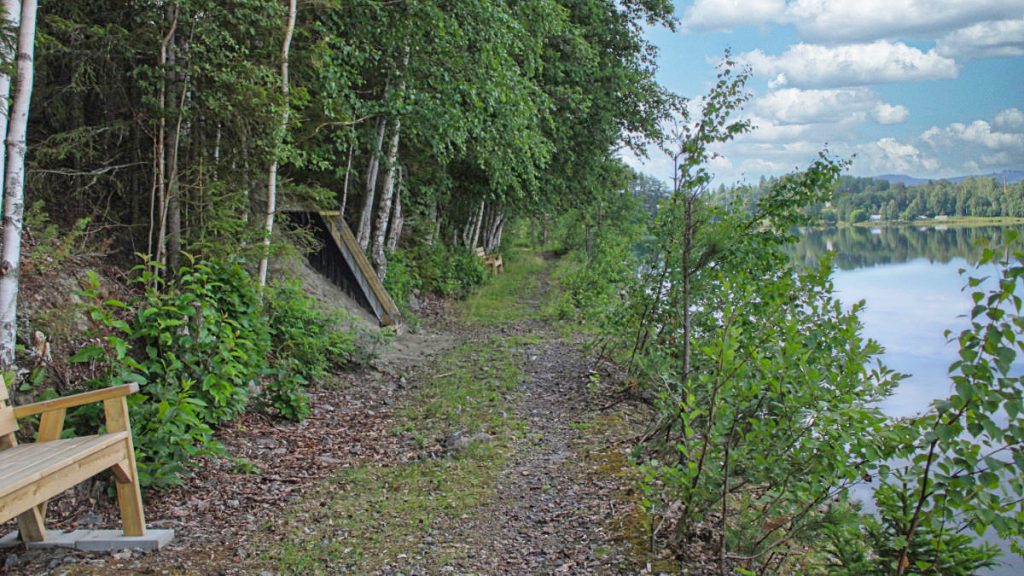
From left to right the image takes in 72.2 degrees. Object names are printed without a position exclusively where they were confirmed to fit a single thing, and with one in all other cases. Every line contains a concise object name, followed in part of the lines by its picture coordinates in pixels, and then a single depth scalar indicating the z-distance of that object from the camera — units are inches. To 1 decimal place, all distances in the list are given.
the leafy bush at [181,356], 180.7
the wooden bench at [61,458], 129.3
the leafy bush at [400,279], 519.5
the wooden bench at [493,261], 923.4
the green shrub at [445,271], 648.4
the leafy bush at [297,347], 258.1
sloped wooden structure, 440.8
